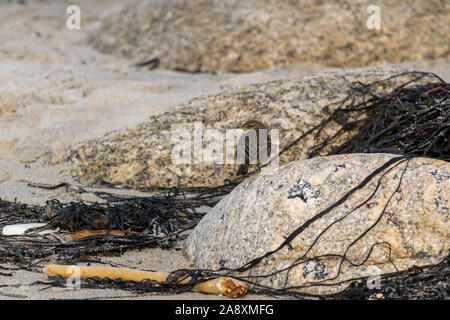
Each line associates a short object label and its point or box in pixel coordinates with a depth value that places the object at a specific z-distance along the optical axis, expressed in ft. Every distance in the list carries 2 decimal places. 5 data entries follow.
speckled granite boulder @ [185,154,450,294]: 16.28
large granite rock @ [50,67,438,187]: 27.53
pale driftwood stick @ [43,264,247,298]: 16.49
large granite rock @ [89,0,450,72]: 40.06
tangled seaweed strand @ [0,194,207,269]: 19.60
